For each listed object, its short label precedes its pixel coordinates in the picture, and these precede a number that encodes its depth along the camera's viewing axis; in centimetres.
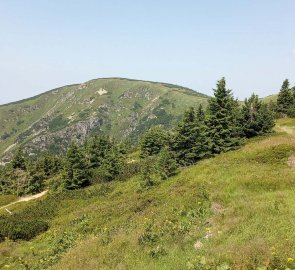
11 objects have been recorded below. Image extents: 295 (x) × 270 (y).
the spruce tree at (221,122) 3191
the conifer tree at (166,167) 2782
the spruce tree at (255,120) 3552
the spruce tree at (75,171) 4218
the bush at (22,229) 2085
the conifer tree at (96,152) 5074
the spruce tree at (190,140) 3265
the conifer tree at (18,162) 5554
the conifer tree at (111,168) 4156
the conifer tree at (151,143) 5312
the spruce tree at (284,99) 5609
